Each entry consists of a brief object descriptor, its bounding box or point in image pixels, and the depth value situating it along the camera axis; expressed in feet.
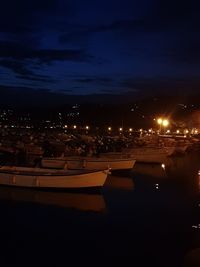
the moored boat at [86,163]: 62.06
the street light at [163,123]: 159.19
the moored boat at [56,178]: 48.73
